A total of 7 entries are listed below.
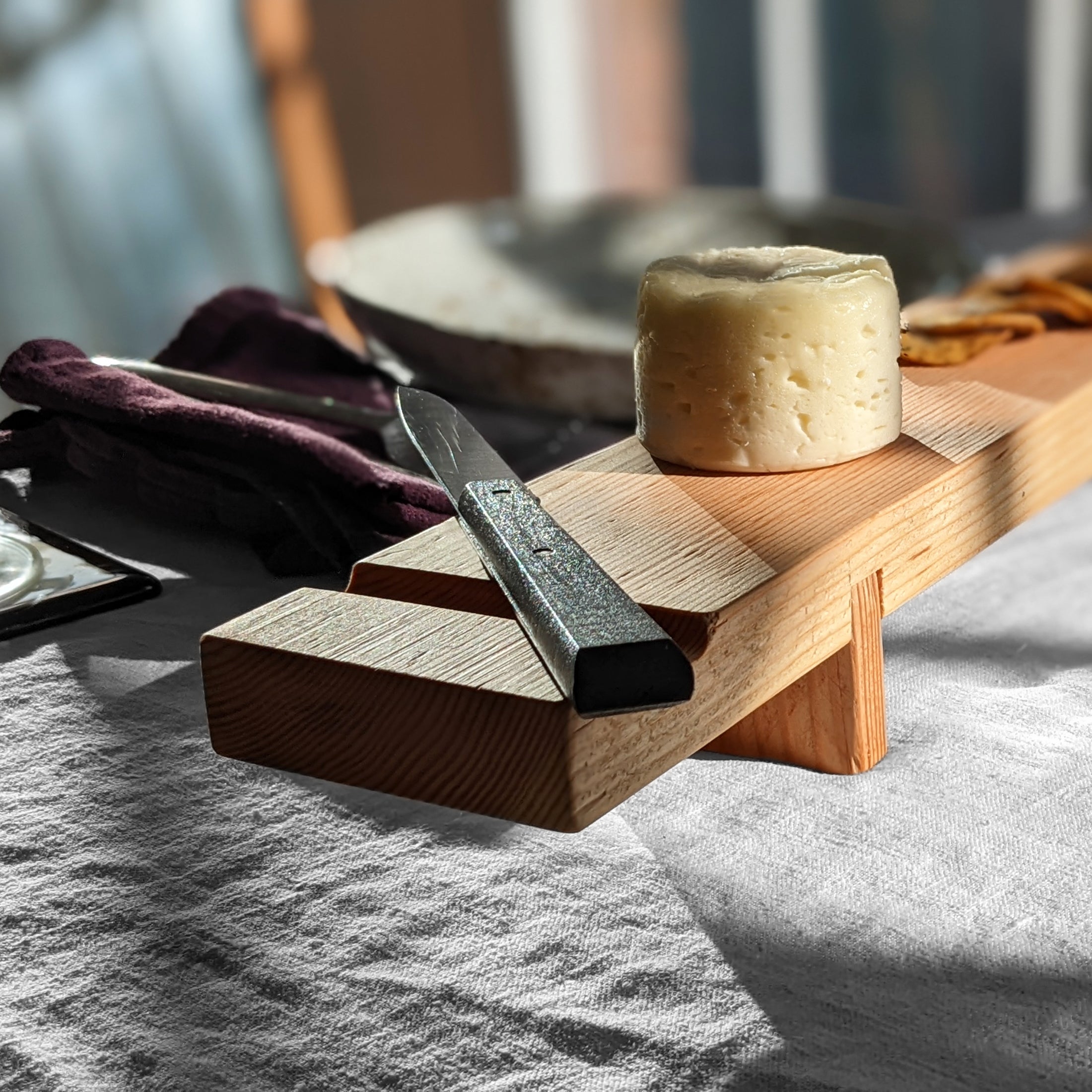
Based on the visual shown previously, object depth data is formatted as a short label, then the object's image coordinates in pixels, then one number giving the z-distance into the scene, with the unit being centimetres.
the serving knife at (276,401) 71
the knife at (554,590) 34
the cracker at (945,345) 66
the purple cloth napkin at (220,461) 62
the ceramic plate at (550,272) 77
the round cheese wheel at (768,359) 48
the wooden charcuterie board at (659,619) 37
